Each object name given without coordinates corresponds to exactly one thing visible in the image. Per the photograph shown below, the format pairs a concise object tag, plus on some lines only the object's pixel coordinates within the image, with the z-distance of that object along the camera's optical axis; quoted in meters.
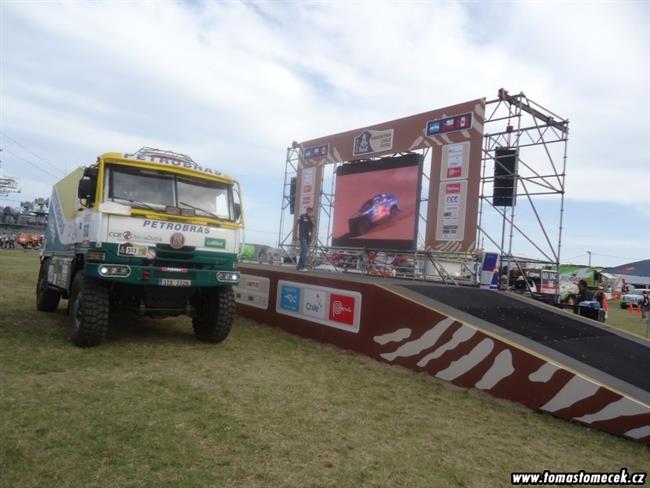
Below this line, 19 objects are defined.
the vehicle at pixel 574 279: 25.89
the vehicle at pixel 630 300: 30.16
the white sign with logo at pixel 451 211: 11.84
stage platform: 4.81
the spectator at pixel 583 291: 13.60
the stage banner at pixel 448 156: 11.65
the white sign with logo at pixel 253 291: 10.04
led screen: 13.08
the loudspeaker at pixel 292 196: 17.91
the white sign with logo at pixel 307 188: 16.92
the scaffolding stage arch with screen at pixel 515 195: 11.57
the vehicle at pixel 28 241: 47.44
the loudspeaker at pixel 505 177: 11.70
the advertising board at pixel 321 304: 7.82
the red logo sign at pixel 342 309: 7.84
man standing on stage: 11.84
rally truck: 6.30
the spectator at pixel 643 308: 23.35
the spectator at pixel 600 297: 15.37
